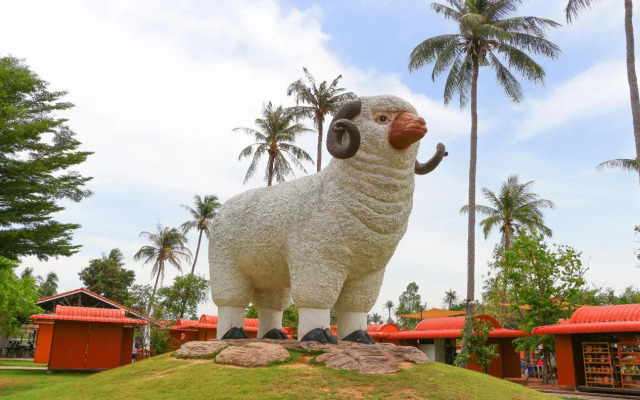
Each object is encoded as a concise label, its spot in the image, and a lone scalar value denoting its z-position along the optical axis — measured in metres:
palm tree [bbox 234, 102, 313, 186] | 23.02
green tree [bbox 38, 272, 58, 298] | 60.79
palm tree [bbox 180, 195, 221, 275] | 34.25
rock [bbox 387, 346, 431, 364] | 7.96
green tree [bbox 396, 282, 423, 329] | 60.62
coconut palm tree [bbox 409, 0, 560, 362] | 16.88
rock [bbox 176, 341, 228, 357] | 8.23
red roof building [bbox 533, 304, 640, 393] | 14.12
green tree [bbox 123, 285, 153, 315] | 27.75
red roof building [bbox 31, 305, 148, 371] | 18.45
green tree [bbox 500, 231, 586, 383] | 17.73
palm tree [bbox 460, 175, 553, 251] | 27.52
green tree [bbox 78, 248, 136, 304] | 43.62
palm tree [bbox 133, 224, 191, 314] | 37.69
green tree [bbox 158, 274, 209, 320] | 26.77
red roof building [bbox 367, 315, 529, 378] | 19.44
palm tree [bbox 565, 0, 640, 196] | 12.98
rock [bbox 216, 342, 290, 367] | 7.38
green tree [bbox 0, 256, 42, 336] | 19.53
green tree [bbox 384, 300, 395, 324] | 73.81
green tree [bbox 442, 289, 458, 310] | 67.75
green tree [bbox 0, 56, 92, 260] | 13.05
